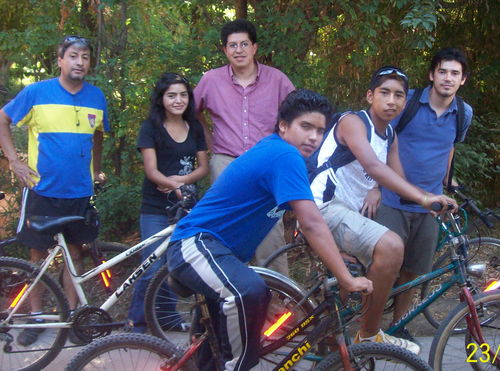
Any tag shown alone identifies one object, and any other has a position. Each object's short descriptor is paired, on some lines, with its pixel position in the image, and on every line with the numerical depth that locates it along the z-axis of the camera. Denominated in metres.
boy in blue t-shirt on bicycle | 2.54
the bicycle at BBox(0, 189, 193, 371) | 3.66
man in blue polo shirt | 3.84
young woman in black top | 4.01
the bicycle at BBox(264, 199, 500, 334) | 3.43
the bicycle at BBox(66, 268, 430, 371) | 2.68
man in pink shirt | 4.24
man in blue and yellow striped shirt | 3.89
